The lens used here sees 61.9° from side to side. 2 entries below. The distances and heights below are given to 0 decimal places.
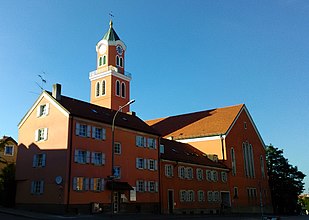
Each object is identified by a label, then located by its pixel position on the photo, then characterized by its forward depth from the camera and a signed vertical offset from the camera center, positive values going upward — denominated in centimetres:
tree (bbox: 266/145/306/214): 4672 -70
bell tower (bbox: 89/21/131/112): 4848 +1947
